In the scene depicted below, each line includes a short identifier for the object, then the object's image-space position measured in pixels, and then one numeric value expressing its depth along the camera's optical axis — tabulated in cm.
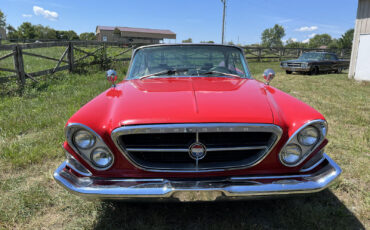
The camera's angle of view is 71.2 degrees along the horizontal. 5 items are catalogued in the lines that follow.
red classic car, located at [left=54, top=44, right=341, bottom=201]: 174
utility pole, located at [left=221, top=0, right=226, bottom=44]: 2835
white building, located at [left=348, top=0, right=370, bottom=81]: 1001
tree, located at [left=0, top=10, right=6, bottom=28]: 6844
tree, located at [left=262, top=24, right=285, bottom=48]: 12669
